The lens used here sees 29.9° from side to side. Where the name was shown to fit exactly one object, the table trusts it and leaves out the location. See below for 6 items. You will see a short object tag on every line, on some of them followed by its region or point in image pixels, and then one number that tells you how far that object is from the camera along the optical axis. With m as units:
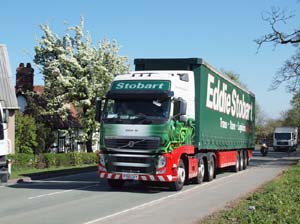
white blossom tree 38.84
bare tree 39.72
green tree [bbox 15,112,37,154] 33.44
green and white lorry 17.33
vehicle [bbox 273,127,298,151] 72.31
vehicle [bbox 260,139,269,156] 56.84
